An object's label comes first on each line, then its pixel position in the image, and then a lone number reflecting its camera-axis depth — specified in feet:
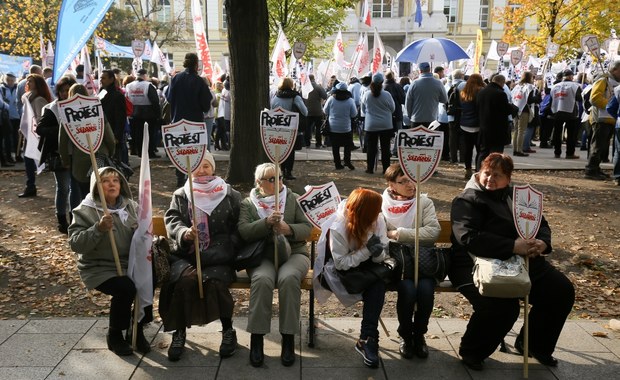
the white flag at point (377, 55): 52.75
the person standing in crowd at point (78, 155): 21.58
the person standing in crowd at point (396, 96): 38.60
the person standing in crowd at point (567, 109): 43.47
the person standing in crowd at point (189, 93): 30.83
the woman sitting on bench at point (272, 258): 13.20
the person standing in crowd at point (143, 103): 39.17
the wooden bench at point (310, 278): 13.98
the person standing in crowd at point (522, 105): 43.45
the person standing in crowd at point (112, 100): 28.93
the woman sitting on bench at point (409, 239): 13.42
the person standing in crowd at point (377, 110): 34.71
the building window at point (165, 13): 163.02
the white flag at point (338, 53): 62.54
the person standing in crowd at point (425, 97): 34.91
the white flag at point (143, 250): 13.51
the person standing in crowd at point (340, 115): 37.42
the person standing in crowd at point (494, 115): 30.76
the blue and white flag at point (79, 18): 19.86
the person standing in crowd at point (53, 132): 22.33
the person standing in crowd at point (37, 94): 25.70
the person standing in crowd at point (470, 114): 33.47
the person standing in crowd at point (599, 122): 33.35
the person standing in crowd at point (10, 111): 40.09
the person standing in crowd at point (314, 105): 48.16
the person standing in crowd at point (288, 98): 32.63
